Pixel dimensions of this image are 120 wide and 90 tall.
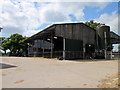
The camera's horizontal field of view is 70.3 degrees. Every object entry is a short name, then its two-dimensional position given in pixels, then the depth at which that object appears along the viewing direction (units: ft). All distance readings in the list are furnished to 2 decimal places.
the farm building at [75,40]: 51.22
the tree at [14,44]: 97.97
